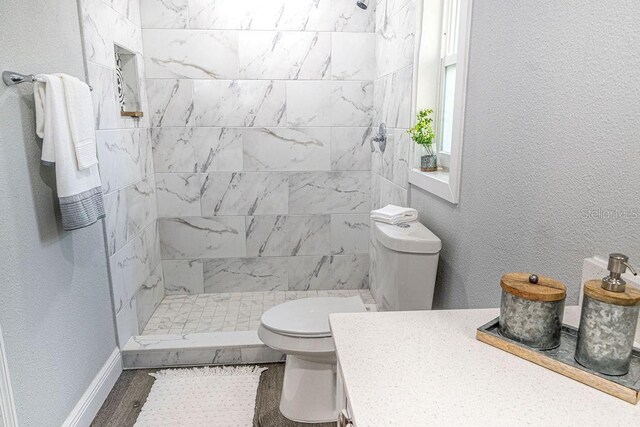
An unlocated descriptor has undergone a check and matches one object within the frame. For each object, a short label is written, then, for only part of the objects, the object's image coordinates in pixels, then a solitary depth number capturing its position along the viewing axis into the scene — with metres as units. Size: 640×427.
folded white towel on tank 1.94
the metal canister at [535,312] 0.87
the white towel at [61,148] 1.58
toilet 1.76
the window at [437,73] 2.08
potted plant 2.09
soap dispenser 0.76
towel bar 1.45
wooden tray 0.74
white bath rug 2.03
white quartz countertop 0.71
